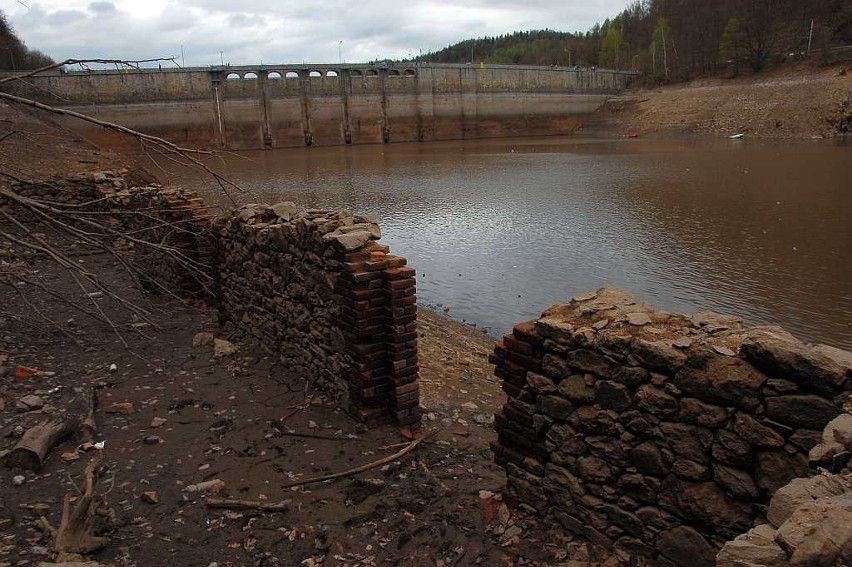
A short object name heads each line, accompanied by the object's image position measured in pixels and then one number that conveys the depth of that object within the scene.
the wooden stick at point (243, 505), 4.79
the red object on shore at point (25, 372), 6.83
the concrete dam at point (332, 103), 51.94
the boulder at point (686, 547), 3.50
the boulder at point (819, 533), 1.96
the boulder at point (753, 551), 2.17
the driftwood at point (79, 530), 4.02
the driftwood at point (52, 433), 5.02
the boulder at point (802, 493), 2.46
